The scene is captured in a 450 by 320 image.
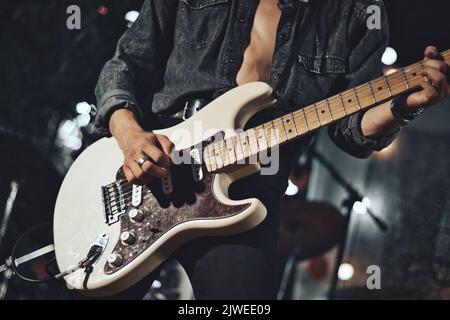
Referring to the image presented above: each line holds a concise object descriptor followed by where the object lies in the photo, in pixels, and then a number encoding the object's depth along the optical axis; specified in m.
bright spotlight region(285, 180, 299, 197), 3.98
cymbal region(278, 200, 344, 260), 3.49
